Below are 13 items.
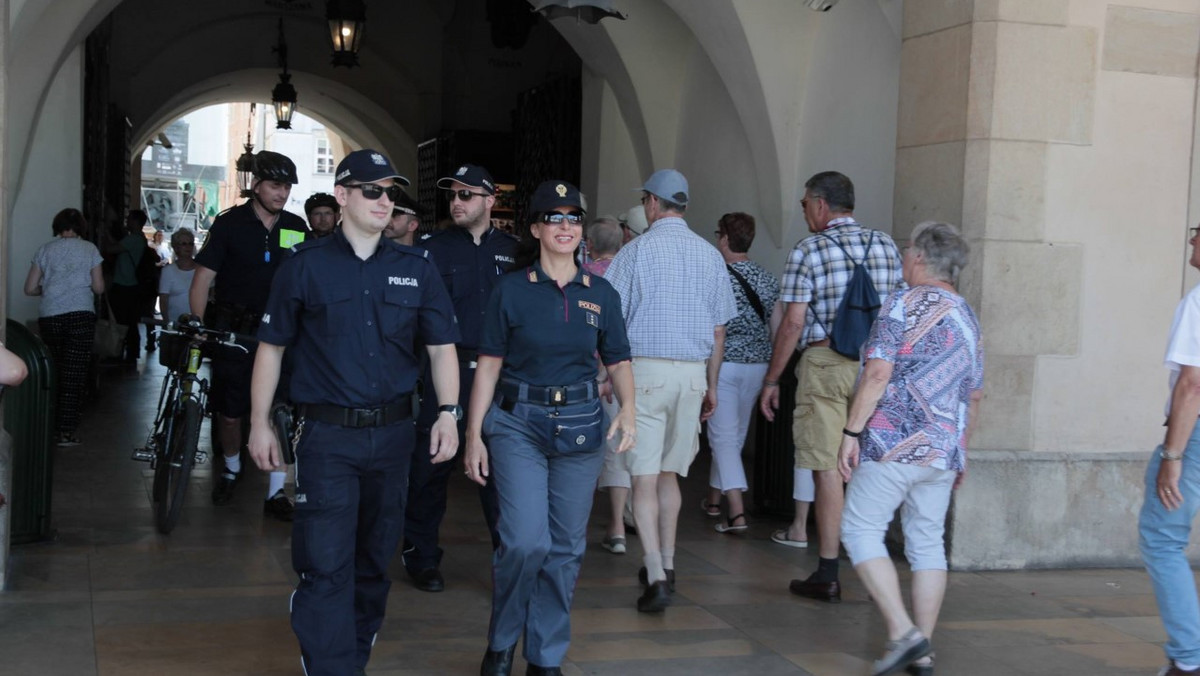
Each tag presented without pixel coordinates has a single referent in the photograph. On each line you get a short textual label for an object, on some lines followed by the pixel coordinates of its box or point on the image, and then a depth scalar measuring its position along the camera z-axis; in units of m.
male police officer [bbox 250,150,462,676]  4.05
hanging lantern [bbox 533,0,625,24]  7.81
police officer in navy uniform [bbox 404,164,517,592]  5.54
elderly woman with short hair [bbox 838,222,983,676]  4.62
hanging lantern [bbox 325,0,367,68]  13.19
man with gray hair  6.11
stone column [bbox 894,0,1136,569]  6.37
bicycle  6.60
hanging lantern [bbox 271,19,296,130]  17.48
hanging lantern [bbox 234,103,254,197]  20.78
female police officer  4.37
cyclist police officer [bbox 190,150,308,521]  6.81
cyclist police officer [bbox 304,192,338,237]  7.65
